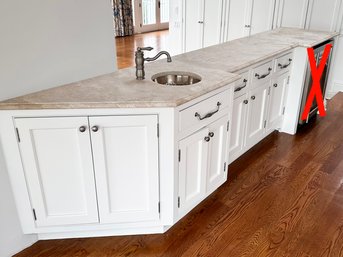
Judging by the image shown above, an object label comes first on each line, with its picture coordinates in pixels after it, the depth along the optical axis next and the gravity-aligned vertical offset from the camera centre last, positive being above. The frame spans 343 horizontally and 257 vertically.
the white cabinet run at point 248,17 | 3.92 -0.37
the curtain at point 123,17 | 8.61 -0.80
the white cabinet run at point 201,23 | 4.42 -0.50
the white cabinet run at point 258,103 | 2.42 -0.91
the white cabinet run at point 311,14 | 3.74 -0.32
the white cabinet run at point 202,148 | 1.77 -0.90
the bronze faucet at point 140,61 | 1.82 -0.40
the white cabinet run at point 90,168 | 1.57 -0.88
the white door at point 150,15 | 9.35 -0.82
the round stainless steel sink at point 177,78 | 2.07 -0.56
